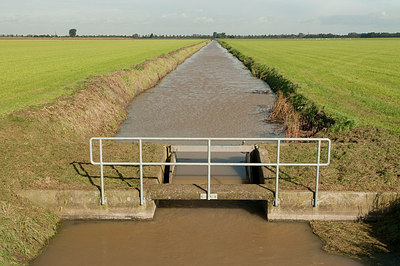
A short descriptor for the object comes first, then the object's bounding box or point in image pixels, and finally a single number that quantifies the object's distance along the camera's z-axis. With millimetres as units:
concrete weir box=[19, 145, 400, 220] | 8930
